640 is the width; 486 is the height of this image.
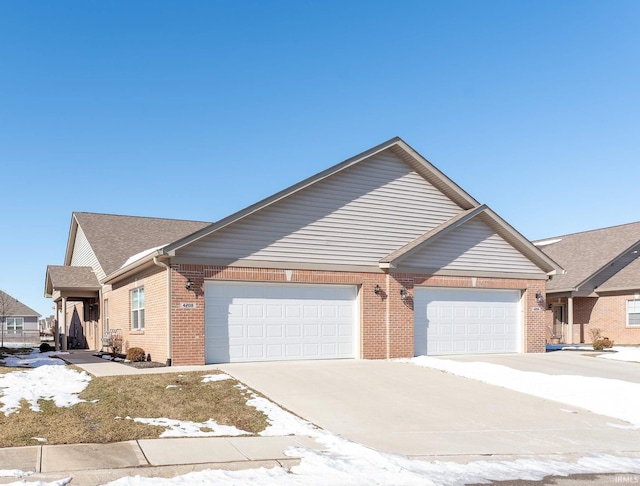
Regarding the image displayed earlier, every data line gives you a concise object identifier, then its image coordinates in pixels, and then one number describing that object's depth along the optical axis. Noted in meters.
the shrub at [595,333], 31.17
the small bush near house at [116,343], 23.73
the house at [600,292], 30.84
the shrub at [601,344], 26.66
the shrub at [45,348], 30.39
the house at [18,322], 52.94
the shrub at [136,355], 18.91
